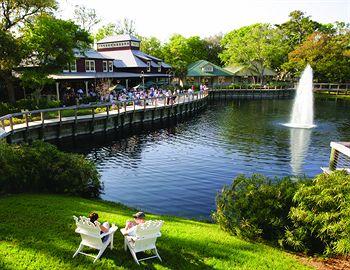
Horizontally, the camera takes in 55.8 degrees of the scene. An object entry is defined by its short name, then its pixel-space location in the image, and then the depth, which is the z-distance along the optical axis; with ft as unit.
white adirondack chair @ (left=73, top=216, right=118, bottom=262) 23.79
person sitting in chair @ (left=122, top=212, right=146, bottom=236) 24.68
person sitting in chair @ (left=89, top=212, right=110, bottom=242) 24.63
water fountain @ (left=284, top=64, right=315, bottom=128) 117.70
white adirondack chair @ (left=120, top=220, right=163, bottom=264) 23.91
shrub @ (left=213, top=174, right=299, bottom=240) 29.66
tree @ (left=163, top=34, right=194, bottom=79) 262.32
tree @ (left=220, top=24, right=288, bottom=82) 251.39
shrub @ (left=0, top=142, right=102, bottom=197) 39.99
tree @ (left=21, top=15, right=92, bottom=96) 96.84
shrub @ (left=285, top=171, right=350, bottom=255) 25.46
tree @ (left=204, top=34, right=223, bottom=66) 335.63
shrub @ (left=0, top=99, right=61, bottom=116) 96.94
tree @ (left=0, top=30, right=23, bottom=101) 93.50
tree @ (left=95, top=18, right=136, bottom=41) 287.44
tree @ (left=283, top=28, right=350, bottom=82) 240.94
